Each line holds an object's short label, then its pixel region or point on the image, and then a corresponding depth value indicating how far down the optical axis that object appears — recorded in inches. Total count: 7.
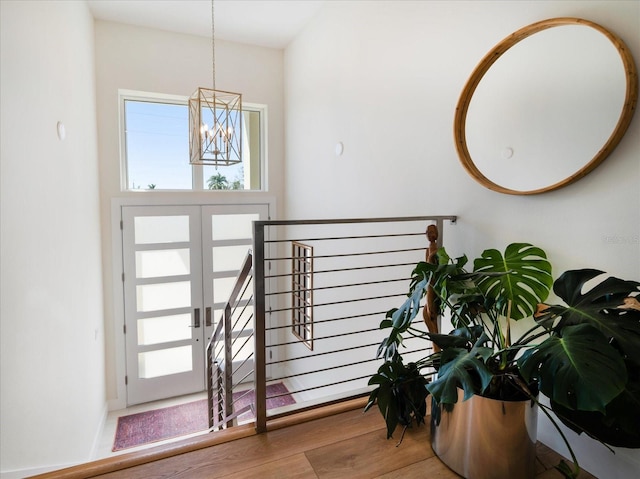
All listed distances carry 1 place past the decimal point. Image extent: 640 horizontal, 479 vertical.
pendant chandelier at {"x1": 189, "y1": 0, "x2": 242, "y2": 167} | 116.0
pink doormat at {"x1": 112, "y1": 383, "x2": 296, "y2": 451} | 156.5
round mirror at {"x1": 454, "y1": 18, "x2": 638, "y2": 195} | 56.0
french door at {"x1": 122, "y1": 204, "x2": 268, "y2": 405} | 176.6
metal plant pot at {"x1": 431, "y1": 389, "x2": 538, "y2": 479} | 54.7
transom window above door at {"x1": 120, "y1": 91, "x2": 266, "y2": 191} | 176.1
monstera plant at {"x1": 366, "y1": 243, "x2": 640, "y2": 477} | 42.3
